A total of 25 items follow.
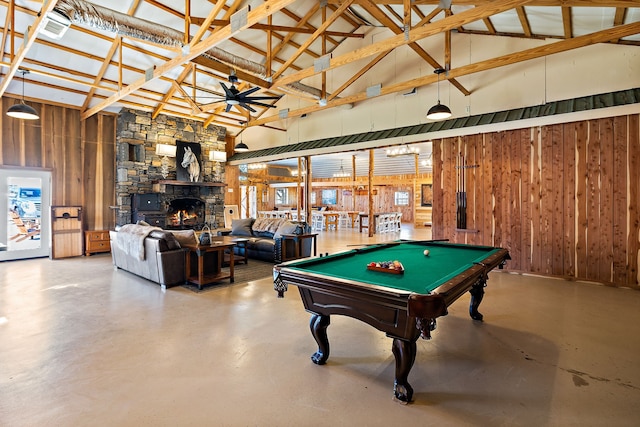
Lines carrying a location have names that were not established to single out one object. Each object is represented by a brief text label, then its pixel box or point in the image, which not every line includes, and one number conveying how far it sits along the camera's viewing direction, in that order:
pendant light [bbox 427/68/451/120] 5.21
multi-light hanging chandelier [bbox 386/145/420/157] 11.31
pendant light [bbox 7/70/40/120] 5.77
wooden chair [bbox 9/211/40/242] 7.48
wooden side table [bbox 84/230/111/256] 8.09
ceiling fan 5.27
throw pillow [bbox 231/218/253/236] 7.88
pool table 1.98
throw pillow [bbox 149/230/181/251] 4.95
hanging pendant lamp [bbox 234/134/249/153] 9.18
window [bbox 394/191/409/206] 17.97
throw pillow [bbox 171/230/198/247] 5.18
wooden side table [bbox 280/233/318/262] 6.82
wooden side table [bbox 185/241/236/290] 4.96
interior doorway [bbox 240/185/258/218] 18.44
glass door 7.37
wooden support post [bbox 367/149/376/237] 11.30
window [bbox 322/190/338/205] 20.16
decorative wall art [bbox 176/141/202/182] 9.87
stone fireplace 8.86
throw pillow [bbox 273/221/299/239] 6.92
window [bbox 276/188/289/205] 20.98
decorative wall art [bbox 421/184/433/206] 16.44
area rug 5.07
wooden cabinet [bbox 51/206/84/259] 7.62
